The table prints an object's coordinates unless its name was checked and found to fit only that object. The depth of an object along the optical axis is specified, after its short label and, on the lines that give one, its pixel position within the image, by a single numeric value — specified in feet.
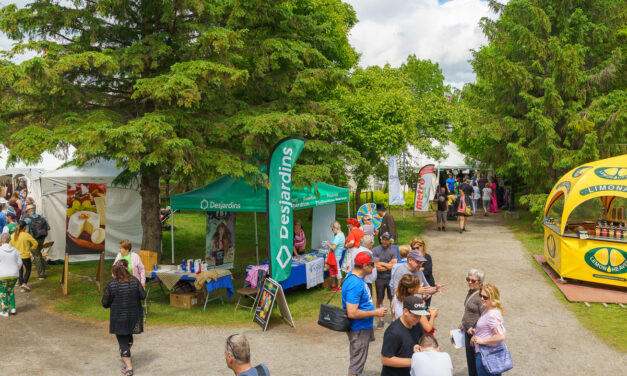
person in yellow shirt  37.01
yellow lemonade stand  35.32
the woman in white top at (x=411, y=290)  16.57
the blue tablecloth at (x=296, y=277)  34.96
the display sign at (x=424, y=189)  65.77
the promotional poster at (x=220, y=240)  41.93
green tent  37.40
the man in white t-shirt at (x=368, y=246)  25.98
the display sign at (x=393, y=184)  58.59
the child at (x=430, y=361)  12.76
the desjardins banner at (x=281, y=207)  30.09
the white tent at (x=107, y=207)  49.65
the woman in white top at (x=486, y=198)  81.87
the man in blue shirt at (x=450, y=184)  81.51
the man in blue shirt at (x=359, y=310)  17.42
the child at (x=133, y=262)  28.12
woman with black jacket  22.12
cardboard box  34.06
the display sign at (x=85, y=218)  49.55
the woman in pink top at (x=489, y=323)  16.47
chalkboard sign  29.07
